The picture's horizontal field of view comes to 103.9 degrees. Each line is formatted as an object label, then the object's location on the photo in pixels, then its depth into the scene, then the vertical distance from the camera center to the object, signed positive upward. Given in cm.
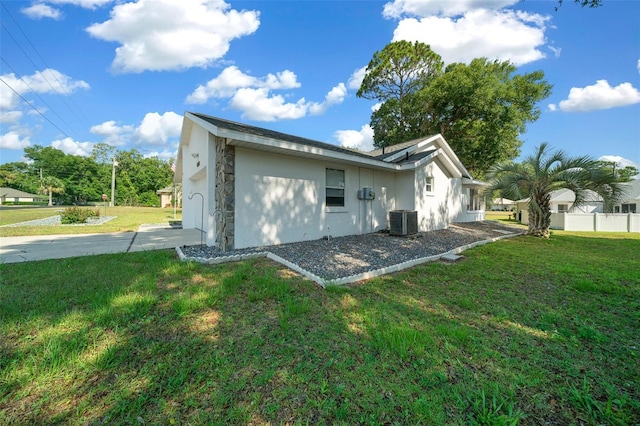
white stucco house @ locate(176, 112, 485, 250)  648 +76
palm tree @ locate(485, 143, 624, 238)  923 +120
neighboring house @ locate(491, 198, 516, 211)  6486 +58
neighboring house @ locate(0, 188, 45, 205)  4875 +203
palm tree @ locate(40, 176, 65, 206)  4444 +373
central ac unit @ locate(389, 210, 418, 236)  909 -47
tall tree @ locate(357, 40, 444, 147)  2003 +1083
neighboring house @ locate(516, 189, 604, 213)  2338 +60
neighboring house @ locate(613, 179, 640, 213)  2114 +69
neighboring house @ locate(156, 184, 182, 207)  3959 +167
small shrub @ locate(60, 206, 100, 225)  1357 -50
